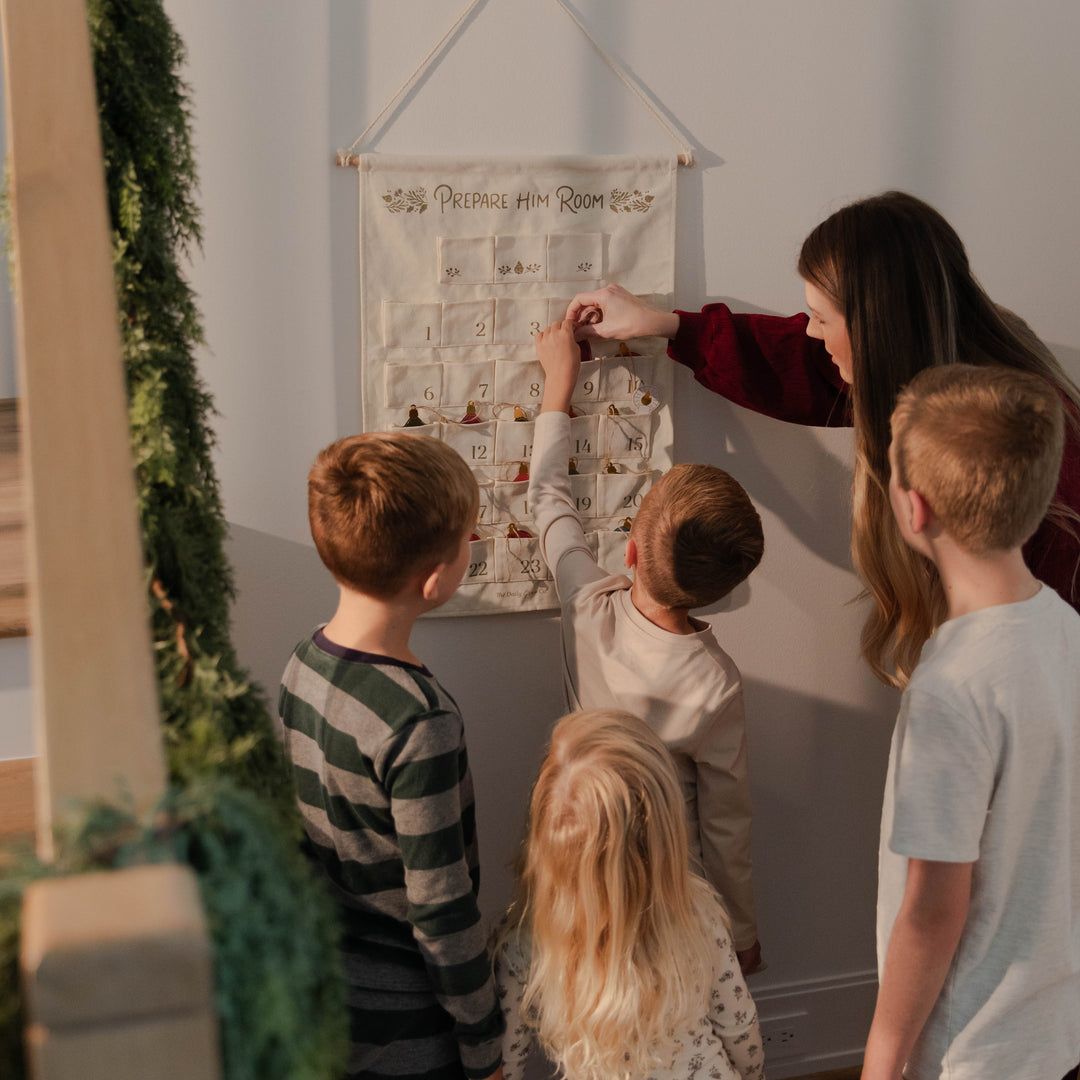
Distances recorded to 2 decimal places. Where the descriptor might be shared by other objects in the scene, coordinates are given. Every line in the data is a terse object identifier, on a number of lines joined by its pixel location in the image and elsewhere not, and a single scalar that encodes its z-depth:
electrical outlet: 1.81
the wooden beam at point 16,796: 1.04
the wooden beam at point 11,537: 1.27
